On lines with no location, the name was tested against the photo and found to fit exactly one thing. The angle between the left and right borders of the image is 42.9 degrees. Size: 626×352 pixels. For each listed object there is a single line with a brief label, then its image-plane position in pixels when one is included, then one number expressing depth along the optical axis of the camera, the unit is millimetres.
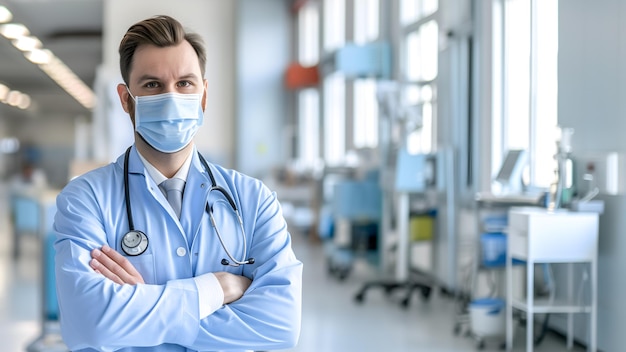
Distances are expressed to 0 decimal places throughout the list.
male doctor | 1527
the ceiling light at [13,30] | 14258
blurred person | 11692
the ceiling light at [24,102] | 24752
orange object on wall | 12712
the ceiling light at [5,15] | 12200
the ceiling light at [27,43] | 15918
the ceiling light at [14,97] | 24188
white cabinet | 4211
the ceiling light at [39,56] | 17812
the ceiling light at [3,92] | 23275
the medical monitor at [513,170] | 4898
